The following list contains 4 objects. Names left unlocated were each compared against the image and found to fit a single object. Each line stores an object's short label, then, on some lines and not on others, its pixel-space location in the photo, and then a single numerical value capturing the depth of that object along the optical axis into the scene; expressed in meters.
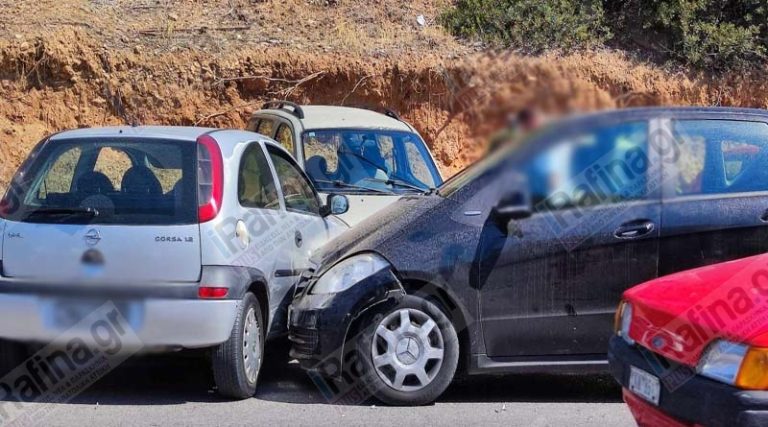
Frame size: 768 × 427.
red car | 8.28
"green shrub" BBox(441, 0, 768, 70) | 29.25
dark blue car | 11.90
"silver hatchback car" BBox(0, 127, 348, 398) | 11.35
